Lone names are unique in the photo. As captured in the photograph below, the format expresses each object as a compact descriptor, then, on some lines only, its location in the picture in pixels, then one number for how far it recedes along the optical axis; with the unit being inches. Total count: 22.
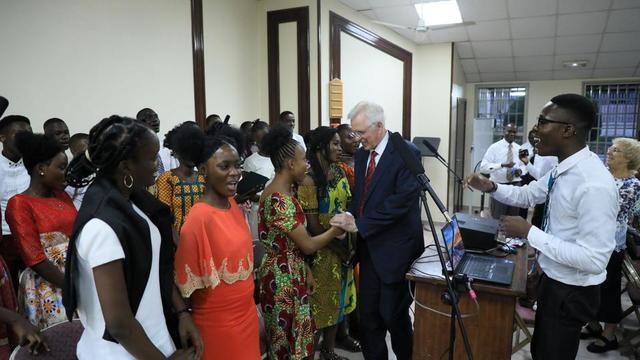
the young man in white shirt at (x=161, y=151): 127.1
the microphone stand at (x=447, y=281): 56.7
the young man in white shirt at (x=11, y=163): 98.0
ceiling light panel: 214.5
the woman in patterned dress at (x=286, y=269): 75.9
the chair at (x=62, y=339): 52.6
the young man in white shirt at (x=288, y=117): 170.2
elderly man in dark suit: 85.7
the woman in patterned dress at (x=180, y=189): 100.0
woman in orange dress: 55.3
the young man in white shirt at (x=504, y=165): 221.6
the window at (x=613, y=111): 315.3
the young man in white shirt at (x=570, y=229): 61.9
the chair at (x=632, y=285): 112.2
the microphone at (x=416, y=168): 58.8
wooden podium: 75.2
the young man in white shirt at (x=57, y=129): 107.9
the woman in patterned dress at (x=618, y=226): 111.0
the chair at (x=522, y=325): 107.0
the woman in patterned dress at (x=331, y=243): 92.9
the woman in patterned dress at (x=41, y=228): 68.2
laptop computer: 75.3
